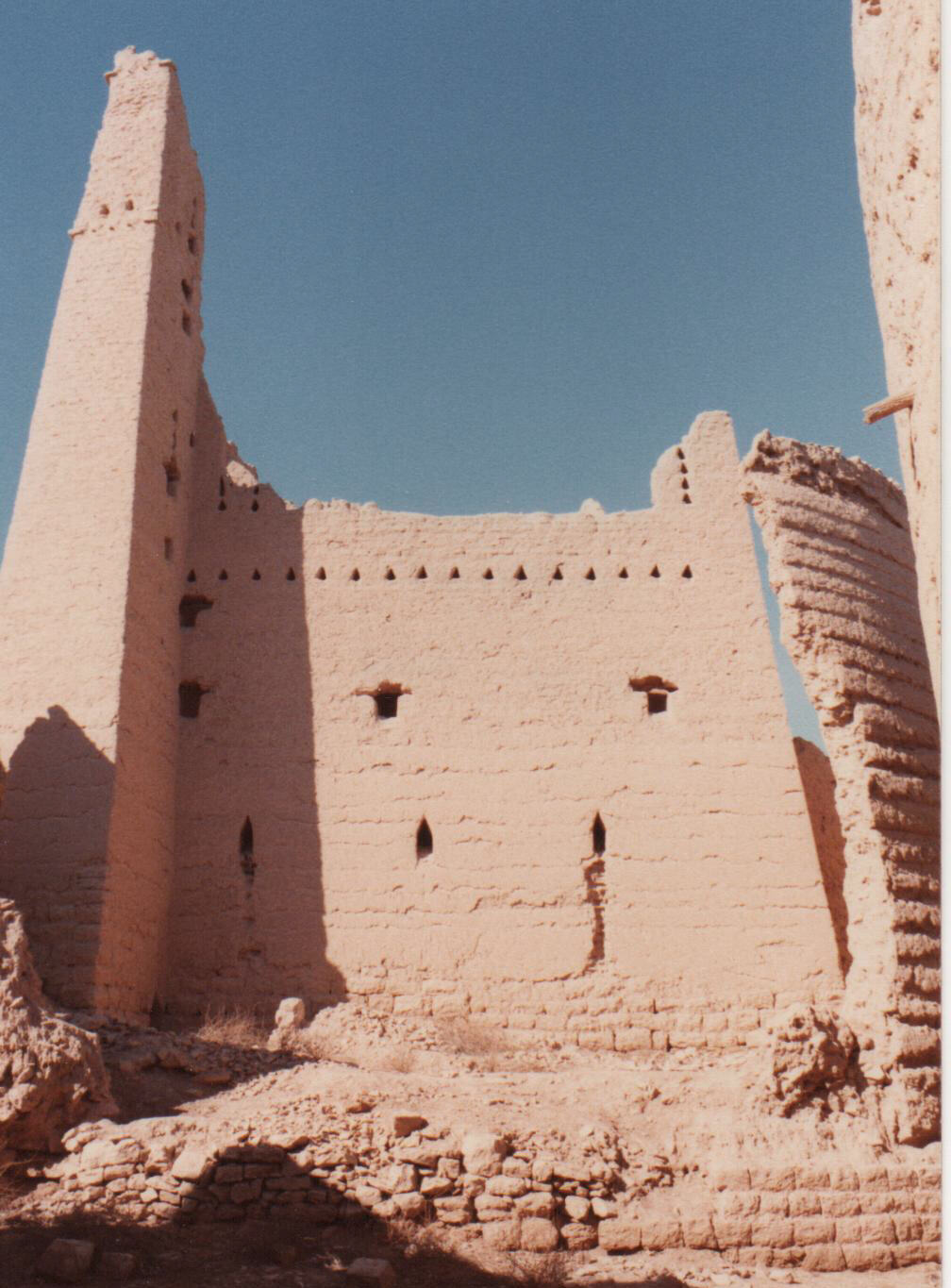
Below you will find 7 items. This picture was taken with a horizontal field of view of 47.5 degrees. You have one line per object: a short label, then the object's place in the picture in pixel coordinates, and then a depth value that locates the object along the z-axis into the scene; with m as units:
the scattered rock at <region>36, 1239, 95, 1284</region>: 5.38
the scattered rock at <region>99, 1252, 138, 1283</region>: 5.50
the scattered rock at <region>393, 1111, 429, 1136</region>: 6.75
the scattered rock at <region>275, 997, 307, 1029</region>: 9.80
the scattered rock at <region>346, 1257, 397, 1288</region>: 5.53
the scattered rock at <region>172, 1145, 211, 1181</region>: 6.41
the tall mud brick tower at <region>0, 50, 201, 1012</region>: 9.65
